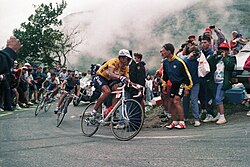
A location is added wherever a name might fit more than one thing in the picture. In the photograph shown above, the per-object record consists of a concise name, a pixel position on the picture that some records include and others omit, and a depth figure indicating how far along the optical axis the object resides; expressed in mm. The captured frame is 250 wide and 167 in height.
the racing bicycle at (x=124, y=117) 6688
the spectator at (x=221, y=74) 8211
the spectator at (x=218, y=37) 9806
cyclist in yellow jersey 7355
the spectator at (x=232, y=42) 11574
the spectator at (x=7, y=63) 4035
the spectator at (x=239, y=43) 11430
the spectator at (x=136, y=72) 8641
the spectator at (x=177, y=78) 7781
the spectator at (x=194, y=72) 8250
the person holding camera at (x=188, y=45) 9133
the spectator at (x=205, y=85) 8461
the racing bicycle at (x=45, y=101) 12639
